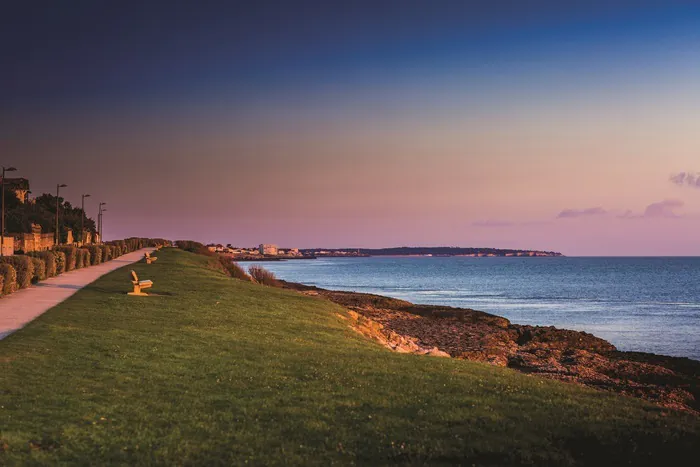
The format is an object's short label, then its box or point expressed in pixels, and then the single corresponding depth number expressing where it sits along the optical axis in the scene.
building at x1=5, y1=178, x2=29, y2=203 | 105.62
